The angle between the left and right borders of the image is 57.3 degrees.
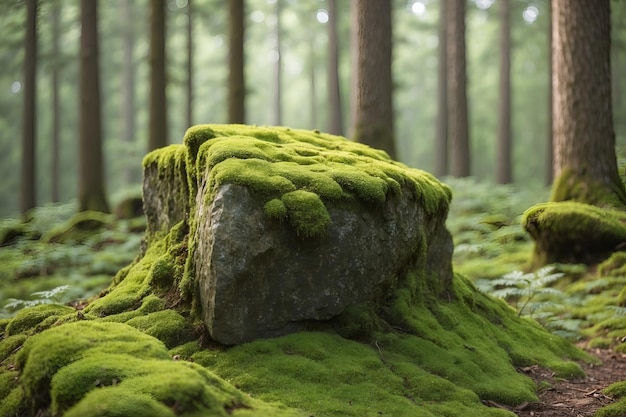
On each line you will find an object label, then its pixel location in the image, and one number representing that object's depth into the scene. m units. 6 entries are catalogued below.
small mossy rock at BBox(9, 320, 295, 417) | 3.51
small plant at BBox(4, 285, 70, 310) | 7.00
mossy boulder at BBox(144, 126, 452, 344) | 4.91
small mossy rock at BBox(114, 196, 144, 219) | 14.79
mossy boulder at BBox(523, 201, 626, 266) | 9.07
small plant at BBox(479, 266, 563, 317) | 7.89
